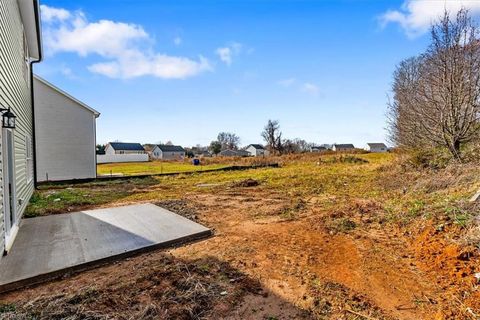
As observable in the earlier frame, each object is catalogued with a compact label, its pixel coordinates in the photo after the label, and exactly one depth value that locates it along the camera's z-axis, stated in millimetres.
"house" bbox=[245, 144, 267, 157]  64206
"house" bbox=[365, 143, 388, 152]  59781
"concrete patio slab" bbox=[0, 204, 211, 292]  2980
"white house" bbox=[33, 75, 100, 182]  11375
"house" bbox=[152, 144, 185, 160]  53594
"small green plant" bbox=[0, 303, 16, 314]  2268
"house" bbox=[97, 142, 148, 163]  34919
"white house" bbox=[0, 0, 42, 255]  3539
